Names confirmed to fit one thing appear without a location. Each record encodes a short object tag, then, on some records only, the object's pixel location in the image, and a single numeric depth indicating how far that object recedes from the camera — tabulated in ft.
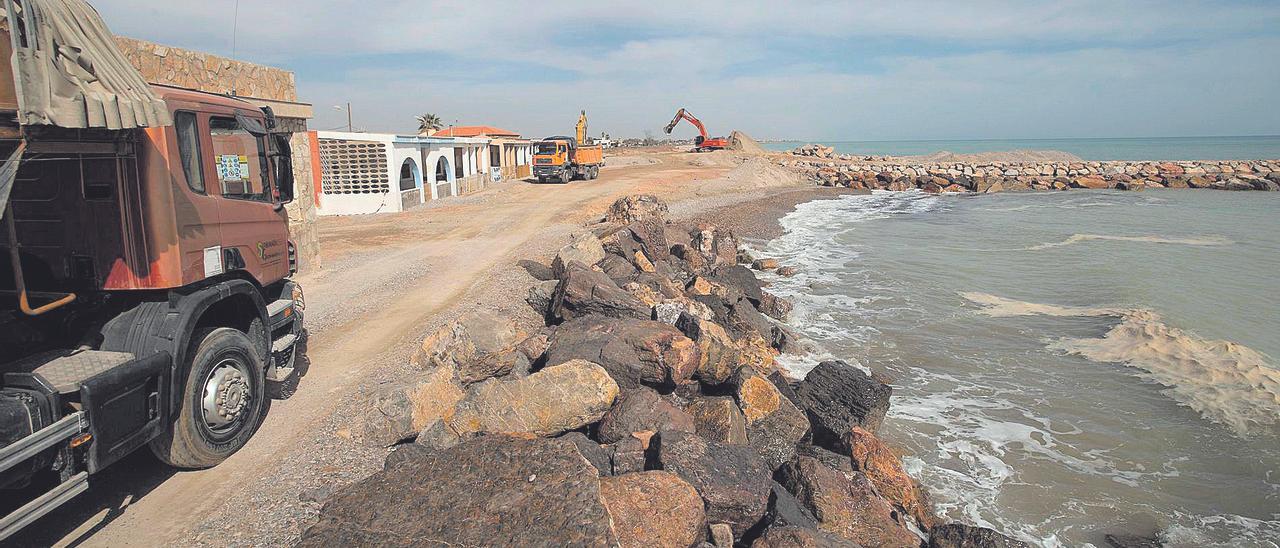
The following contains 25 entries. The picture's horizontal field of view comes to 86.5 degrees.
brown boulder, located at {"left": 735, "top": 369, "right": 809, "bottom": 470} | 26.81
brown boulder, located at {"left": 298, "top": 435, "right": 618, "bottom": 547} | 16.44
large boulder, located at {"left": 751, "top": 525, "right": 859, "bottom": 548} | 18.43
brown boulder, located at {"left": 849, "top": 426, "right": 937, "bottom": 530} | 24.99
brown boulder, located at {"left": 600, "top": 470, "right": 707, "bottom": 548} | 18.01
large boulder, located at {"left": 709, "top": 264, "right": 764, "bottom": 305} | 52.70
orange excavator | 238.89
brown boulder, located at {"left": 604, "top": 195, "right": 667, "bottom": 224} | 70.77
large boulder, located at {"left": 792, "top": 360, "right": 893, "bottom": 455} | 28.58
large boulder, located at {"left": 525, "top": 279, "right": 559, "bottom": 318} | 40.70
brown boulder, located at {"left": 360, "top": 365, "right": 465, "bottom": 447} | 21.83
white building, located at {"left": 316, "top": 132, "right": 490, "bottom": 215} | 88.12
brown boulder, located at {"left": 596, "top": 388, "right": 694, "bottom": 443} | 24.00
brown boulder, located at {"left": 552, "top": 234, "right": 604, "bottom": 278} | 45.91
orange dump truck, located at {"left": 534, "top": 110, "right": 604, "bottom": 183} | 133.59
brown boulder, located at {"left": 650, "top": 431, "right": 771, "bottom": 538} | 20.21
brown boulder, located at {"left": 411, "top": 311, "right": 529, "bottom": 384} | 27.58
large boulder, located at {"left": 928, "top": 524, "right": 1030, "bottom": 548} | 21.52
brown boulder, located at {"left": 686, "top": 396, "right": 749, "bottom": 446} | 24.90
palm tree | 275.80
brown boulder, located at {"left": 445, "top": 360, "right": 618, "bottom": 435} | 22.61
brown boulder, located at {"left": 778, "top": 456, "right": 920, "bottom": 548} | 22.20
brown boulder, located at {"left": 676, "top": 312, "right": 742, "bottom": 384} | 30.42
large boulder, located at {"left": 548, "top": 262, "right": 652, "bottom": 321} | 37.06
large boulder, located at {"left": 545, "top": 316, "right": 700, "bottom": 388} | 27.99
